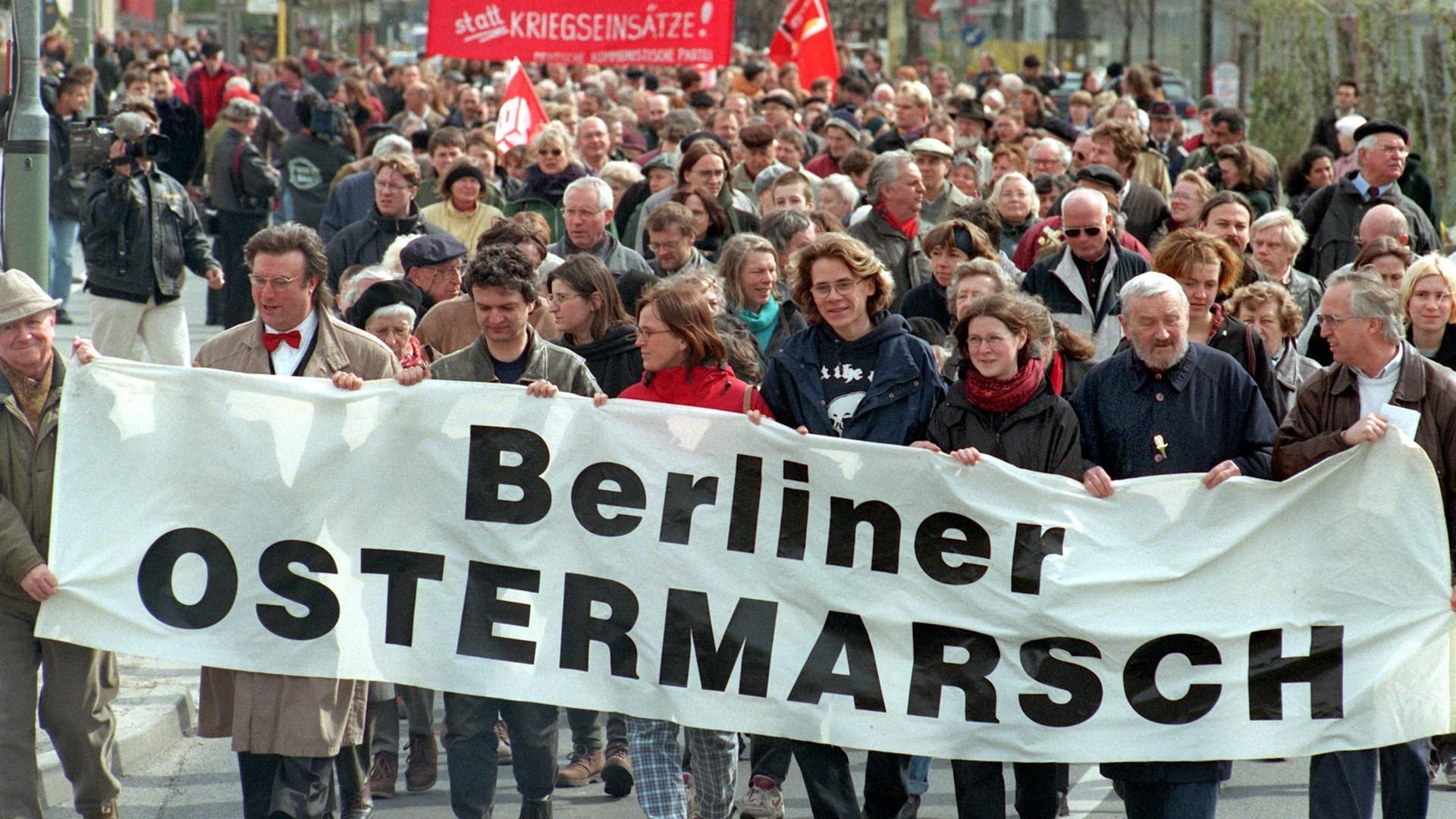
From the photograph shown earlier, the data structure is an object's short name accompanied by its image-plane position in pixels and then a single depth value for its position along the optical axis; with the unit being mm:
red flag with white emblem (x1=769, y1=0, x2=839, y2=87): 44094
